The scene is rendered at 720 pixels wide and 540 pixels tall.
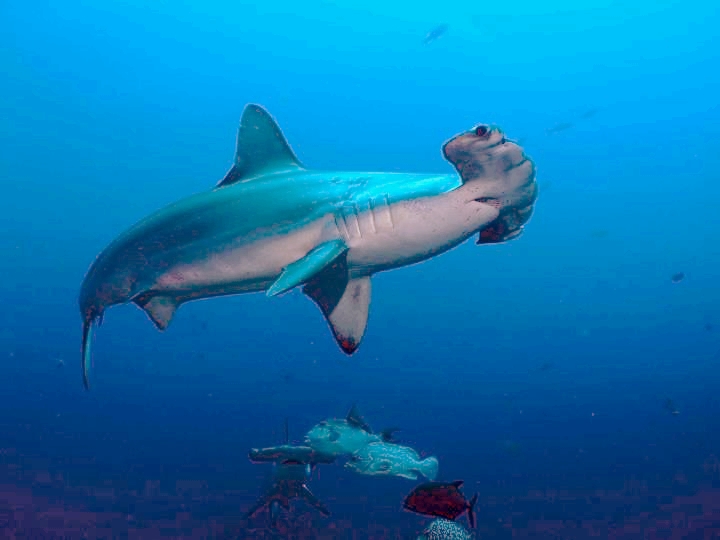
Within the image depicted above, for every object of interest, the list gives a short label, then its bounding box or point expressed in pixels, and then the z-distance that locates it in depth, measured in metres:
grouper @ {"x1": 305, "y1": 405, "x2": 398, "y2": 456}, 6.51
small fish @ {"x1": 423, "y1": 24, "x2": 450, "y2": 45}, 17.81
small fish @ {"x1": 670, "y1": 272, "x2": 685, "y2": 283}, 15.89
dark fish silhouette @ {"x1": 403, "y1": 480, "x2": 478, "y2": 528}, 4.22
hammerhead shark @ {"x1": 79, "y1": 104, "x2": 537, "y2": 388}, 3.29
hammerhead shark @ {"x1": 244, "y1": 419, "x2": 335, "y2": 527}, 8.66
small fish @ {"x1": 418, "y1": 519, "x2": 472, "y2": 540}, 4.96
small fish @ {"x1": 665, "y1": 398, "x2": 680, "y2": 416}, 13.11
